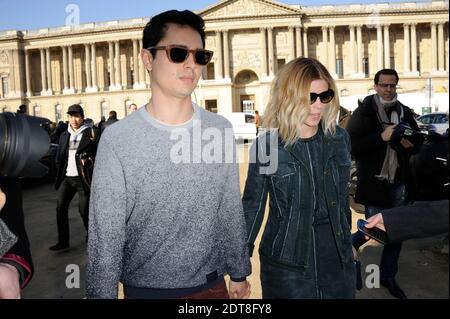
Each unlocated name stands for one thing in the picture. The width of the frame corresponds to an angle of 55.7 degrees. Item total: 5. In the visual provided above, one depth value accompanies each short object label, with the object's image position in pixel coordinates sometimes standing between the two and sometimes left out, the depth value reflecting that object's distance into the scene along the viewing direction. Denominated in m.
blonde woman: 2.03
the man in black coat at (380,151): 3.57
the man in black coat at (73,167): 5.80
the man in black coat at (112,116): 10.53
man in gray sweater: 1.60
